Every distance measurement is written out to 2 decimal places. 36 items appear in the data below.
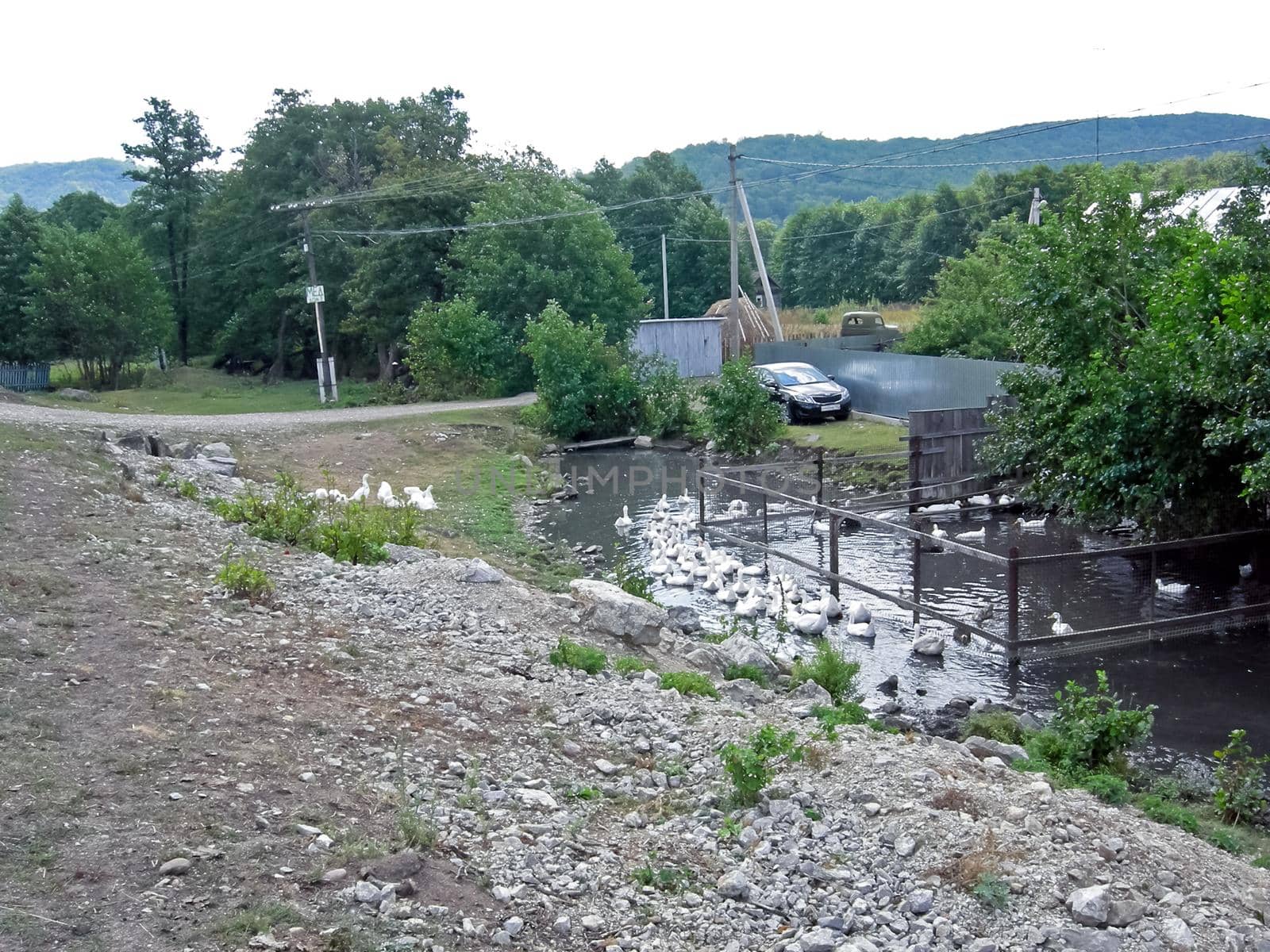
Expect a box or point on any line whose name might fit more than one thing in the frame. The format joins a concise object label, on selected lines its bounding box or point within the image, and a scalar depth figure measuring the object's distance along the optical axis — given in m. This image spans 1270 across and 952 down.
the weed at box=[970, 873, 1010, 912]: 5.54
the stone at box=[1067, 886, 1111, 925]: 5.45
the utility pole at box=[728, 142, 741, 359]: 32.31
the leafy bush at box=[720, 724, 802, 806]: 6.66
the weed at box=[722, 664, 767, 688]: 10.70
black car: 28.70
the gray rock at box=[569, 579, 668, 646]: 10.87
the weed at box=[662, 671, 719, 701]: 9.27
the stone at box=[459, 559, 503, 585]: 11.84
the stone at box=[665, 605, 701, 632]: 13.25
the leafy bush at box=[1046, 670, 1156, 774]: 8.66
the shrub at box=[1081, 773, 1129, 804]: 7.92
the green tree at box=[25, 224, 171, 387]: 39.47
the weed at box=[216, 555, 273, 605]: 10.23
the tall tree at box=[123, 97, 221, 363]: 47.88
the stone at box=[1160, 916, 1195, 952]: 5.29
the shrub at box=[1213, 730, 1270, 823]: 8.00
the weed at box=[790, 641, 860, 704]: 10.86
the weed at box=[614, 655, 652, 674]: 9.50
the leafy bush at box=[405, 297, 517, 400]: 36.47
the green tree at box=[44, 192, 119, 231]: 54.53
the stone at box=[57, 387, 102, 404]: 32.41
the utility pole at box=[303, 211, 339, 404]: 35.69
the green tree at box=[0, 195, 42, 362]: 42.03
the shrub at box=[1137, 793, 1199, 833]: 7.57
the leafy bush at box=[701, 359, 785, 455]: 26.23
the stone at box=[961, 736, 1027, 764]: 8.80
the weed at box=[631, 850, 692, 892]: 5.71
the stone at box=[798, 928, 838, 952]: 5.20
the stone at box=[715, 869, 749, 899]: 5.65
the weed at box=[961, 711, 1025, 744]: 9.71
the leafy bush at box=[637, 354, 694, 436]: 31.44
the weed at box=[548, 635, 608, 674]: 9.44
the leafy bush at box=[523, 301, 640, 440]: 30.56
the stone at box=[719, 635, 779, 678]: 11.01
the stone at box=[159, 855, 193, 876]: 5.03
